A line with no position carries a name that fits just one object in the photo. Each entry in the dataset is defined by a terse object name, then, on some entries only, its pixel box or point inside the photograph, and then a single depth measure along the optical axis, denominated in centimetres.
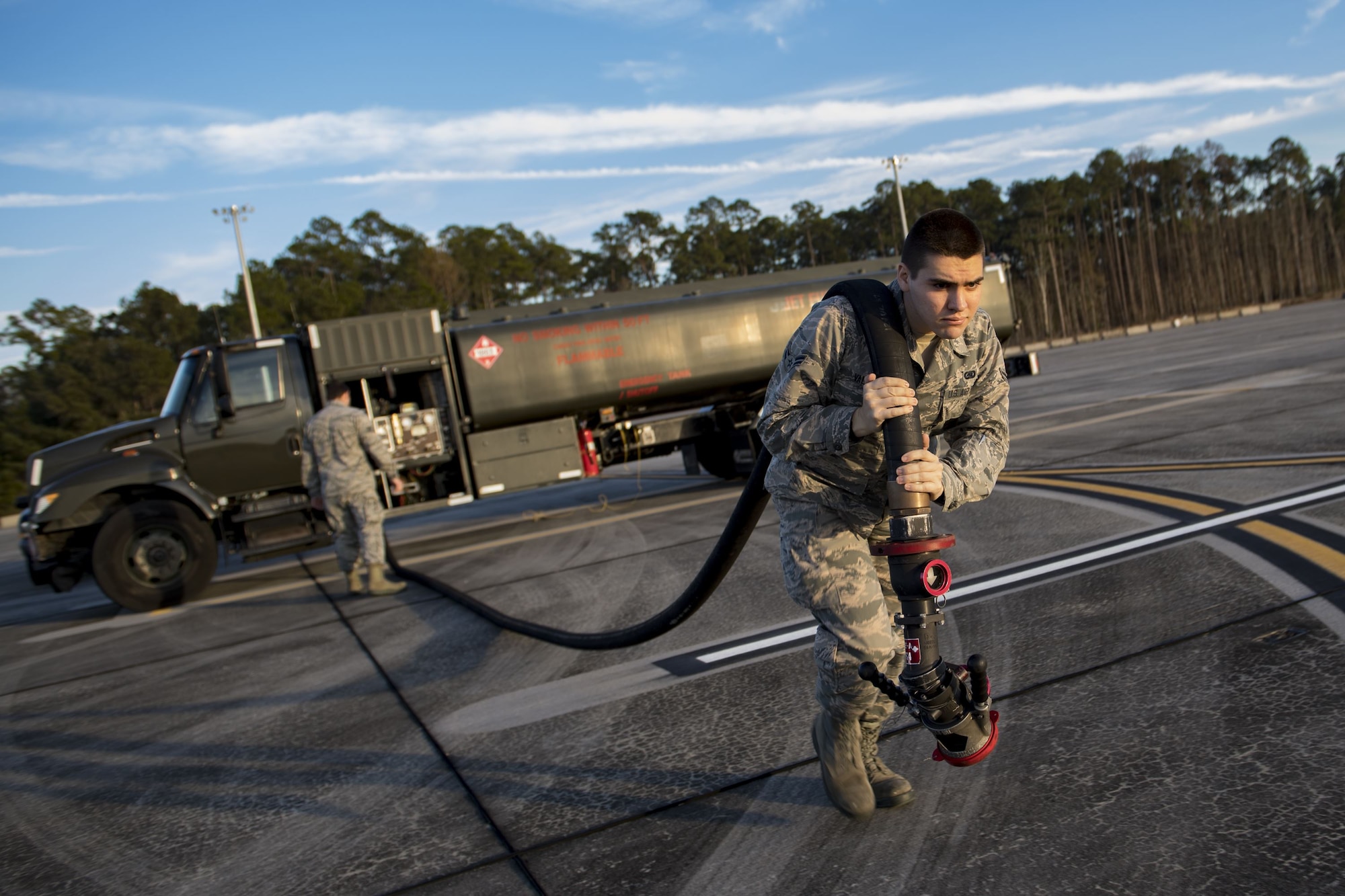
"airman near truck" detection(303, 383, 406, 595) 819
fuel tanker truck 903
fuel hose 338
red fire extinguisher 1155
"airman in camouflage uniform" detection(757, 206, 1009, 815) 288
